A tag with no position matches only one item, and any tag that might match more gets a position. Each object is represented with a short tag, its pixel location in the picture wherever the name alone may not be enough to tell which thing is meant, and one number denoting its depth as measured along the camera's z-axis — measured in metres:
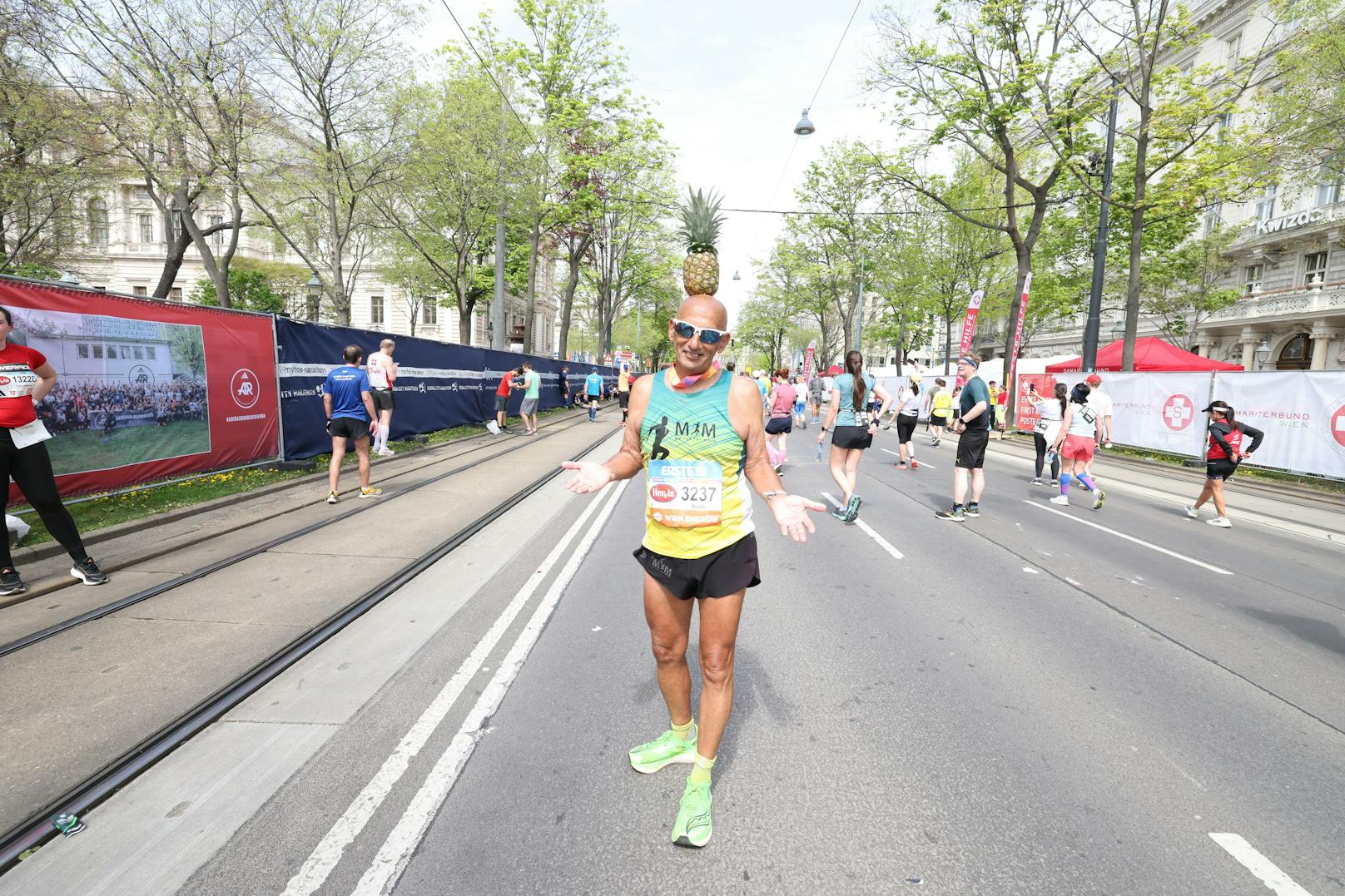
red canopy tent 21.91
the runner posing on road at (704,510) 2.37
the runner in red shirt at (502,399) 17.41
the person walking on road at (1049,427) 11.02
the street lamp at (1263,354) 30.28
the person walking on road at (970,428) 7.68
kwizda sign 26.25
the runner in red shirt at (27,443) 4.44
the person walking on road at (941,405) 16.11
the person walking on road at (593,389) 24.45
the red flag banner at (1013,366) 21.44
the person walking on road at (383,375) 10.45
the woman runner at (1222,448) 8.08
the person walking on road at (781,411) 11.36
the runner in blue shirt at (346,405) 7.73
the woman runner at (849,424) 8.00
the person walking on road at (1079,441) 9.34
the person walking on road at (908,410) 11.37
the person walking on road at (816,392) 24.27
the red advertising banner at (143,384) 6.45
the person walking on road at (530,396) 17.36
